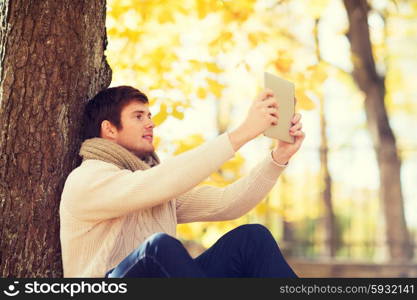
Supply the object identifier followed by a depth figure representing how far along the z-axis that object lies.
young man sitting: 5.32
